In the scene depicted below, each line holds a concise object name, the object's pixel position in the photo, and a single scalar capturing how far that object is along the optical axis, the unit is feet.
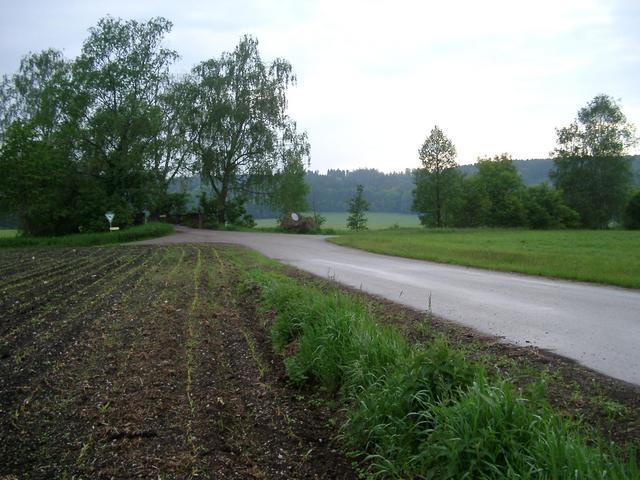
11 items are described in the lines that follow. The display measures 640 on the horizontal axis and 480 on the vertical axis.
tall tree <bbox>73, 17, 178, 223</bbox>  114.11
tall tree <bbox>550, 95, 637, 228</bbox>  184.03
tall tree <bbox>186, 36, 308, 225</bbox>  135.03
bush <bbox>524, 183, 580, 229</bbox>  187.93
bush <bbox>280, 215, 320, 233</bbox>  131.13
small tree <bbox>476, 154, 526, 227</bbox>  193.67
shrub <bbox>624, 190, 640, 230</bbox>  171.94
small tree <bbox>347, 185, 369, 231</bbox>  179.42
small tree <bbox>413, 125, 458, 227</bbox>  150.10
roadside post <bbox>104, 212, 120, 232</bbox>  97.36
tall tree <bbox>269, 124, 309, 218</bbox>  137.59
